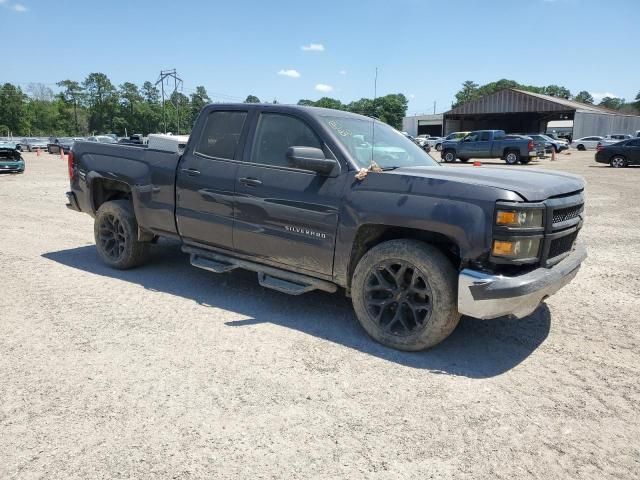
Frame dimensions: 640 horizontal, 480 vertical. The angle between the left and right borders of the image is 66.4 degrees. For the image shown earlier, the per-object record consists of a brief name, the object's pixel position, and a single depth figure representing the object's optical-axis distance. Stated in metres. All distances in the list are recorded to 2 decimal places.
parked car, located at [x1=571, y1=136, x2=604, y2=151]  46.56
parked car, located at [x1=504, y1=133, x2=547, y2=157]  25.51
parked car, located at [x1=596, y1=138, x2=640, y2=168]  24.08
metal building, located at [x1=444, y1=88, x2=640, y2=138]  53.94
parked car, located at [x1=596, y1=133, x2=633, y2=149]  41.08
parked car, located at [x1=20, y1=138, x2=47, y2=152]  47.78
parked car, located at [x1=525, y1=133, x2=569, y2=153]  38.09
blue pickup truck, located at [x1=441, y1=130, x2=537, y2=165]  24.84
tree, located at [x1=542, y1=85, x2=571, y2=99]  151.38
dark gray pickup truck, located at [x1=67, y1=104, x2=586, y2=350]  3.38
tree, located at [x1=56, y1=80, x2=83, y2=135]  108.56
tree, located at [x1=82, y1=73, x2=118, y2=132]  107.25
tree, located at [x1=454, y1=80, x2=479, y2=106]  146.12
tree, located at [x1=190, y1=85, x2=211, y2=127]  109.28
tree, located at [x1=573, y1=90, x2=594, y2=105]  159.34
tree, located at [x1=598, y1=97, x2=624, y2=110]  171.75
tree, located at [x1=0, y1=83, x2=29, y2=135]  86.44
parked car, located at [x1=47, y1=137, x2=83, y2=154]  42.84
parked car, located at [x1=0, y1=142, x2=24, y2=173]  18.86
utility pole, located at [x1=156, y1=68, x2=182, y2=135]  61.53
